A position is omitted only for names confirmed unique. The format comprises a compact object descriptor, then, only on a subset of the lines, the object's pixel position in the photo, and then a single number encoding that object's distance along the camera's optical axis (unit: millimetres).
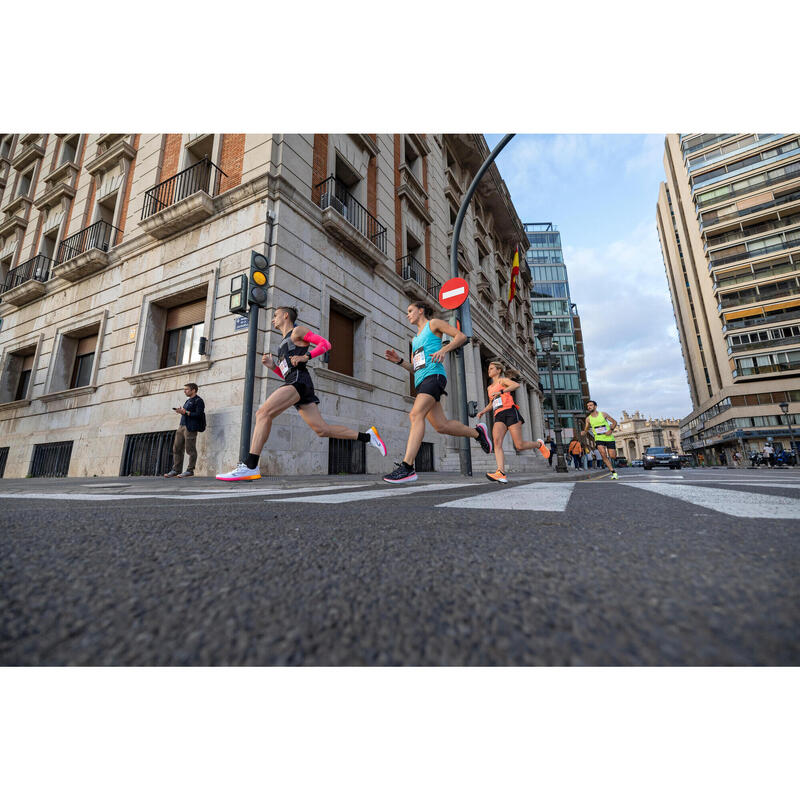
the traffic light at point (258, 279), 6113
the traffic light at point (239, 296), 6309
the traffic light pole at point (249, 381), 5961
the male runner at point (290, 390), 4695
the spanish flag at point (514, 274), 20131
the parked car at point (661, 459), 28453
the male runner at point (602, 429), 9180
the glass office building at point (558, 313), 53281
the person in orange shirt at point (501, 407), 5746
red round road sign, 6629
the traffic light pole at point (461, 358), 6984
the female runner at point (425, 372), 4223
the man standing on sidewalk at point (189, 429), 7254
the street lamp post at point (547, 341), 14212
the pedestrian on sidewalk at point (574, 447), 18631
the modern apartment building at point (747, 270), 43031
